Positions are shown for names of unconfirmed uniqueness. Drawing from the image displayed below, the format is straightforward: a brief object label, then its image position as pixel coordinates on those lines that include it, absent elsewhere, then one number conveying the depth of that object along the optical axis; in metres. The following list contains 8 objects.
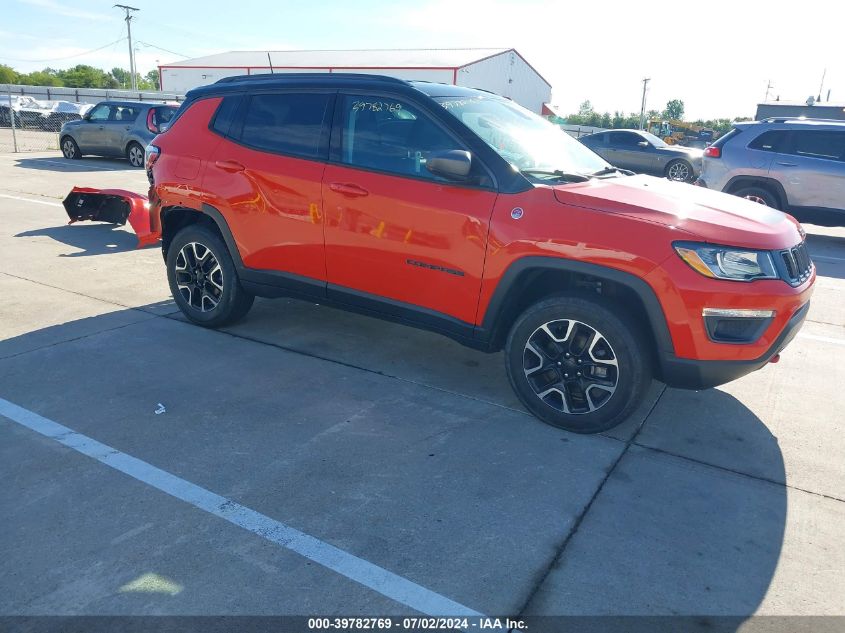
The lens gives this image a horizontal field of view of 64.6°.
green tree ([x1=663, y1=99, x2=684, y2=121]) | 98.42
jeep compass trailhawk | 3.42
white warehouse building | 43.56
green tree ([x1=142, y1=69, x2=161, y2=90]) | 115.50
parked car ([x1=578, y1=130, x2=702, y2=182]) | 17.16
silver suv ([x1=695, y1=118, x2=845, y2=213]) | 9.84
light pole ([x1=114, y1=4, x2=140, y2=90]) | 71.19
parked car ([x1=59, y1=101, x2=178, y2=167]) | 17.00
